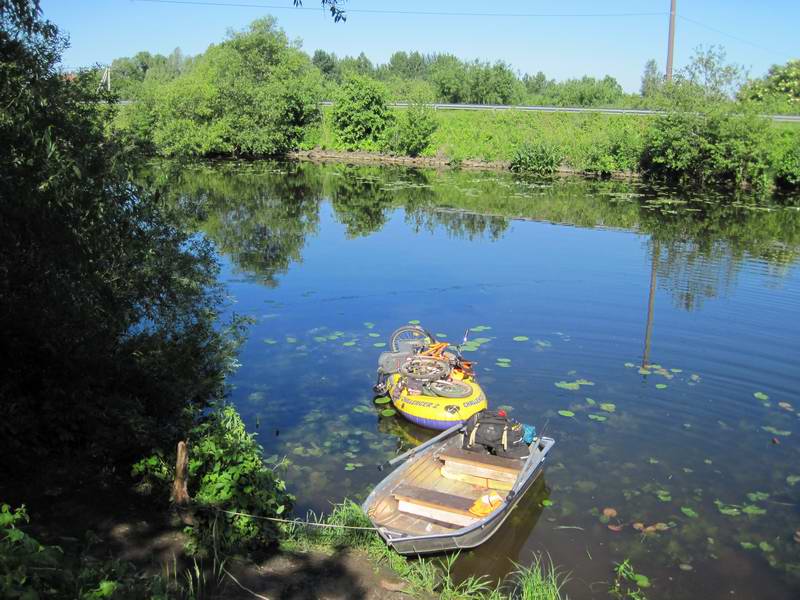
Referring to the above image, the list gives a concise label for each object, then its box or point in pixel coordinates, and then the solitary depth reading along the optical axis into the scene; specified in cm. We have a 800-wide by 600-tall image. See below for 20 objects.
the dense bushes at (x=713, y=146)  3872
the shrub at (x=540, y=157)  4703
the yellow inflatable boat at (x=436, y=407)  1145
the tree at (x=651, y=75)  8316
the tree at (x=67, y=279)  734
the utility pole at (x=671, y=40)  4325
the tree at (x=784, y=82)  5259
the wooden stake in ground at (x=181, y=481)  723
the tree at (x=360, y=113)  5266
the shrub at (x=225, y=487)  720
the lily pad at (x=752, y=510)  950
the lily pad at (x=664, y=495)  983
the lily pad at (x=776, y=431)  1163
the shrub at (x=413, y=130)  5181
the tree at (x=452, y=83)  7569
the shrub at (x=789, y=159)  3900
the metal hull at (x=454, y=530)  811
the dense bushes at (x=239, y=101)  5116
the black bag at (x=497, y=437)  988
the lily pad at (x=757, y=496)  985
